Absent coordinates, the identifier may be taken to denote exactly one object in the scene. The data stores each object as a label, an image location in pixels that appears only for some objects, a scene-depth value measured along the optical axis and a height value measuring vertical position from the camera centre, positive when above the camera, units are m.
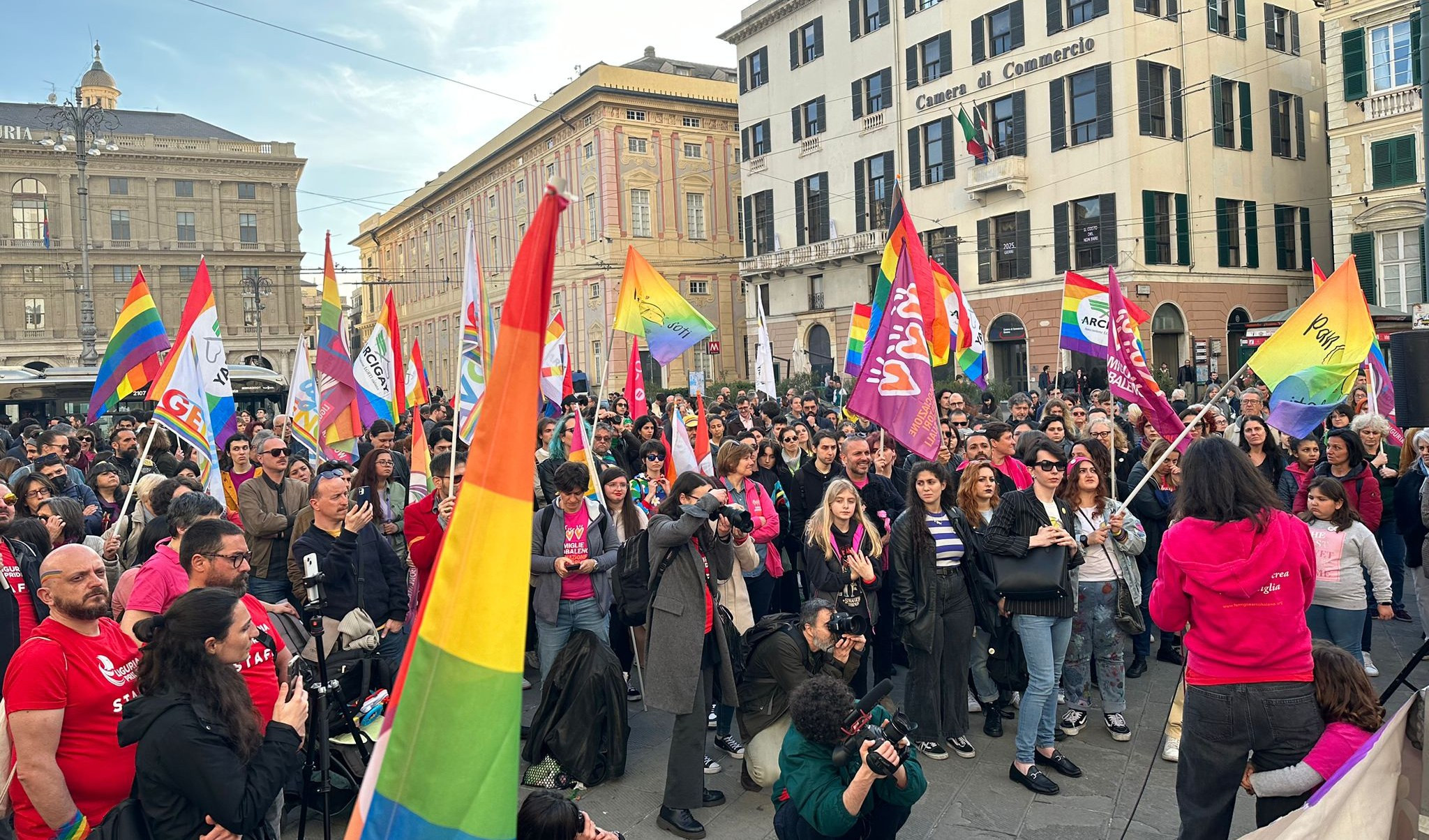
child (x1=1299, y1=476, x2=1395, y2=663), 6.18 -1.17
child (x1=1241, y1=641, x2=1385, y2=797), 3.53 -1.23
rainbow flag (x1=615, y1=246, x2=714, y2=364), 11.37 +1.08
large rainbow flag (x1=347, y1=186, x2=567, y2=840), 1.61 -0.39
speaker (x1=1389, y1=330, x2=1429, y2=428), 4.75 -0.01
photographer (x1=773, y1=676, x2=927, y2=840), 3.57 -1.38
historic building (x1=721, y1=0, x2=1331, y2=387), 27.91 +7.10
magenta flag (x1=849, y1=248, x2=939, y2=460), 6.77 +0.08
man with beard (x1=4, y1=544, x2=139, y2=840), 3.19 -0.89
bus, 23.61 +1.03
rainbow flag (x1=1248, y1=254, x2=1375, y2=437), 6.84 +0.15
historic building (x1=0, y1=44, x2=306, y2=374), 59.00 +12.46
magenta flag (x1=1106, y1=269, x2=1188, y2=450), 8.02 +0.10
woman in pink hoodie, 3.66 -0.94
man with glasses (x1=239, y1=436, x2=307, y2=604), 6.27 -0.58
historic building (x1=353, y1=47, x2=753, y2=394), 44.84 +10.09
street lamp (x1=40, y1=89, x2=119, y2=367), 24.84 +7.17
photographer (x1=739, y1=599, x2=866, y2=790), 4.91 -1.33
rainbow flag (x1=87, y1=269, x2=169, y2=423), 9.71 +0.84
